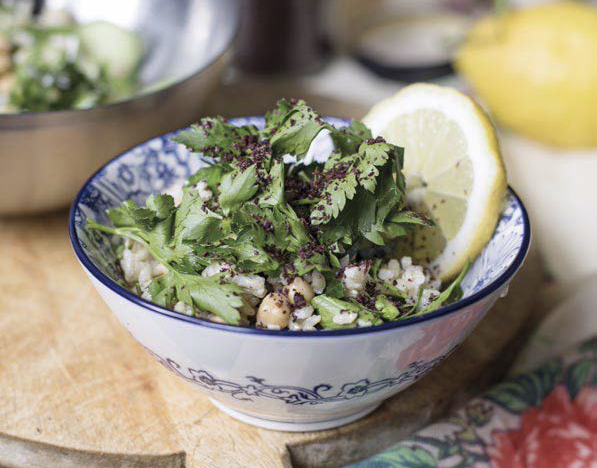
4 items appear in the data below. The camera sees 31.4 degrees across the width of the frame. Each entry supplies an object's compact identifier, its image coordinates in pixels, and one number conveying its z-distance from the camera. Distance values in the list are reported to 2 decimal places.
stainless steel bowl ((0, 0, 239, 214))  0.38
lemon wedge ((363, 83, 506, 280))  0.33
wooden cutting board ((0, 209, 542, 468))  0.33
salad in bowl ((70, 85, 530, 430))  0.29
